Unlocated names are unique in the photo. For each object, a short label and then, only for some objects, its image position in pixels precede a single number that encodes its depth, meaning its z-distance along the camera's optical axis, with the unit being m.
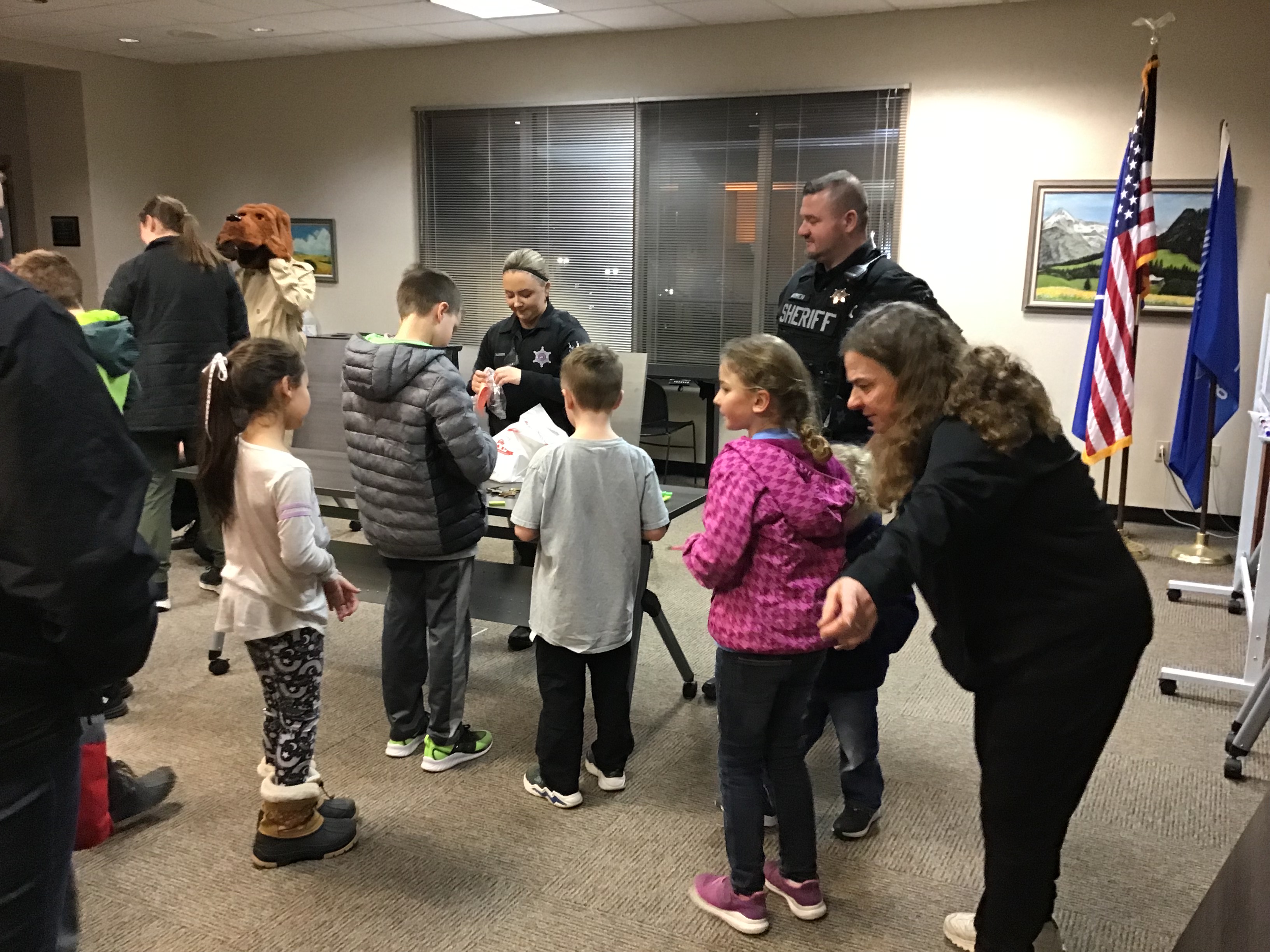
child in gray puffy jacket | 2.60
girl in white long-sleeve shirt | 2.24
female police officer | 3.62
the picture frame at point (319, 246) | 7.71
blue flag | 4.90
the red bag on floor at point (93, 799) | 2.08
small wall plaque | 7.60
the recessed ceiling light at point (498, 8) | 5.77
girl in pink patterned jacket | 2.00
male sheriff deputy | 2.76
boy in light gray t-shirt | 2.47
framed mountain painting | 5.30
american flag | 4.75
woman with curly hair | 1.54
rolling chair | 6.23
